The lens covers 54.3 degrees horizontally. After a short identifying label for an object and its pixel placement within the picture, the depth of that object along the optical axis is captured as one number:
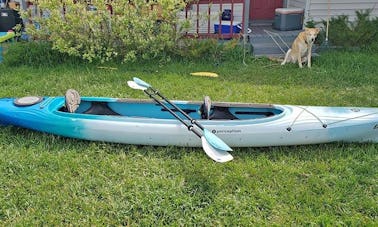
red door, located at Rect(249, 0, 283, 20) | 8.84
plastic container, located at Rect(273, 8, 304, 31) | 7.62
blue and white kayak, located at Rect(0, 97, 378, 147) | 3.23
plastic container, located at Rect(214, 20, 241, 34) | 6.92
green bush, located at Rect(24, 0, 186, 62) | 5.62
